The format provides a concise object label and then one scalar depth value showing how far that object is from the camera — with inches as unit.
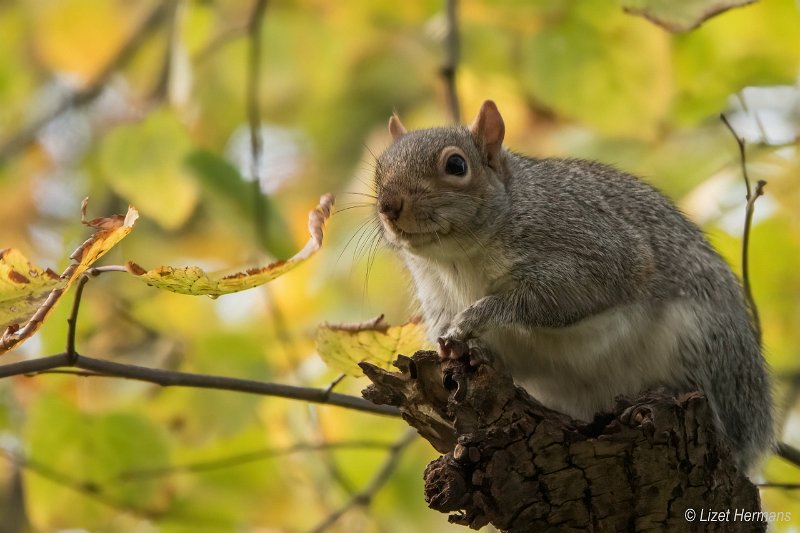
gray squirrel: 236.5
